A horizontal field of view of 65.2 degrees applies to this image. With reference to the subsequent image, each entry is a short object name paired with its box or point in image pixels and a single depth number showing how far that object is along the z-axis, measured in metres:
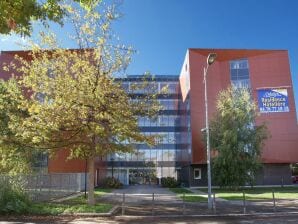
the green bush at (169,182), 32.92
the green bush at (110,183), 31.20
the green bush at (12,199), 10.62
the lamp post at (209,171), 12.17
